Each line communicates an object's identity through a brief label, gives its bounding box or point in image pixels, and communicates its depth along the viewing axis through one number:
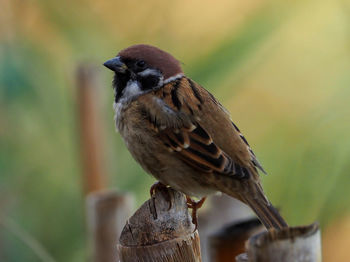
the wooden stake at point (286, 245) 2.50
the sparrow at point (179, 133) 5.15
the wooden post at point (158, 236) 3.38
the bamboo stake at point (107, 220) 5.82
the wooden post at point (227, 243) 4.99
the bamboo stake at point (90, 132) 8.12
